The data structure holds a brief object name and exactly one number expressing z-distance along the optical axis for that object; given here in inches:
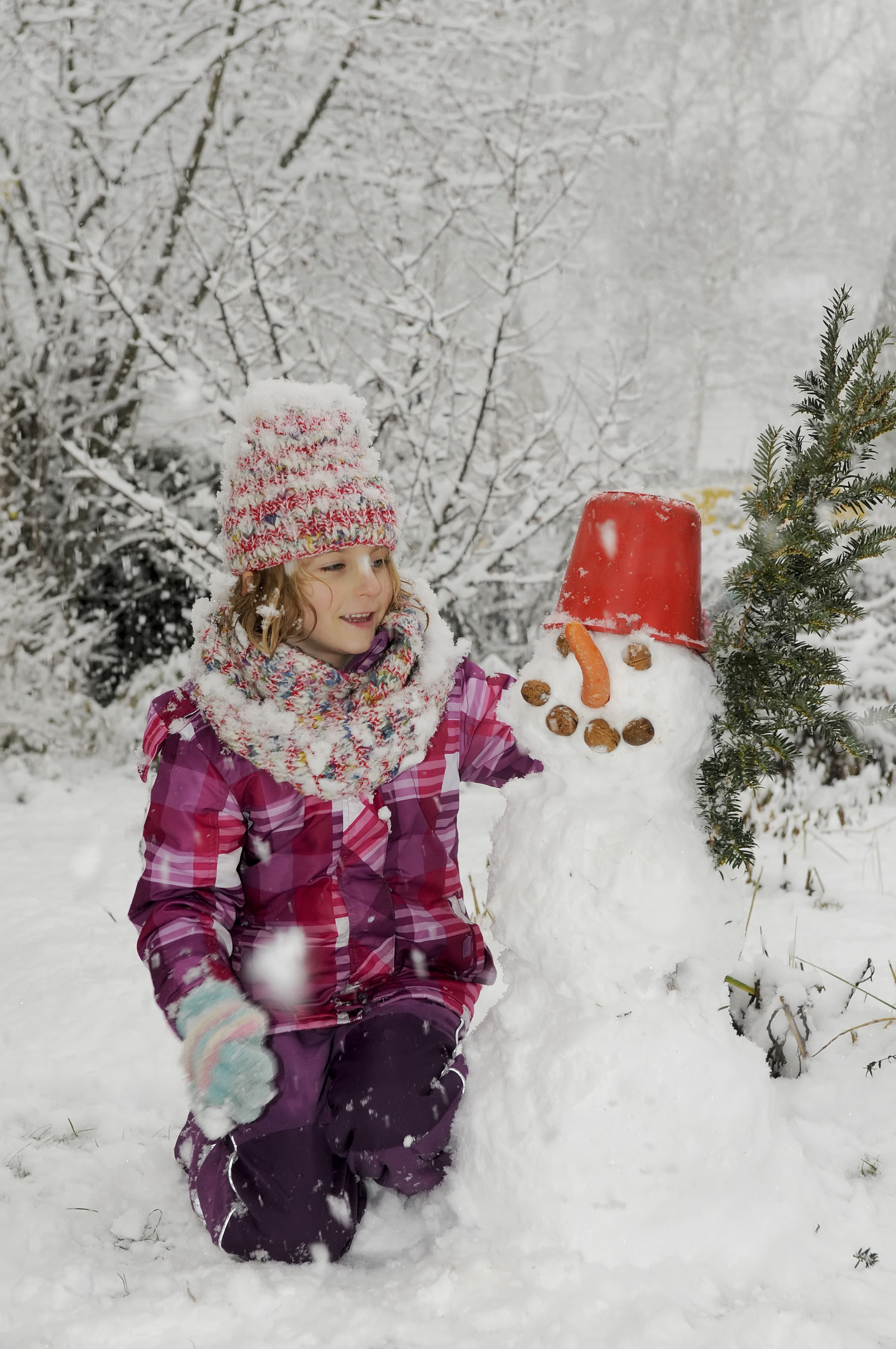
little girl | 67.6
